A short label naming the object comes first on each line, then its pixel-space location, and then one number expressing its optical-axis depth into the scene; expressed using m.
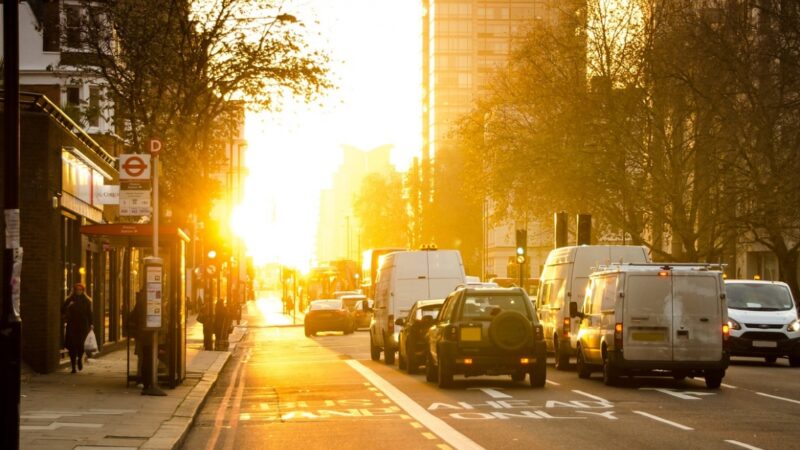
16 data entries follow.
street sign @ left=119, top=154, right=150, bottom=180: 22.28
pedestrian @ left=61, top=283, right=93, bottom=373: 28.06
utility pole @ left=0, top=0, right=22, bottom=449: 11.73
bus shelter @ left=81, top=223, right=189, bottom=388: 23.78
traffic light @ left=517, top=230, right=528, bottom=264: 45.39
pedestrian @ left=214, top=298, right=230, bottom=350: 44.72
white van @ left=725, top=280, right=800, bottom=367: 34.56
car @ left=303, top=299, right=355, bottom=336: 60.59
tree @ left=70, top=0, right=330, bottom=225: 35.59
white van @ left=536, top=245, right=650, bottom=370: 30.88
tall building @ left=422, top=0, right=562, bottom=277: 165.38
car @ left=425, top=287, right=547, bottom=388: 24.53
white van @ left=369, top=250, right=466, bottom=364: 35.38
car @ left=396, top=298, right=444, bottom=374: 29.61
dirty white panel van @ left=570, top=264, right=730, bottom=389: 24.77
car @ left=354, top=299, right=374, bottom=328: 66.94
